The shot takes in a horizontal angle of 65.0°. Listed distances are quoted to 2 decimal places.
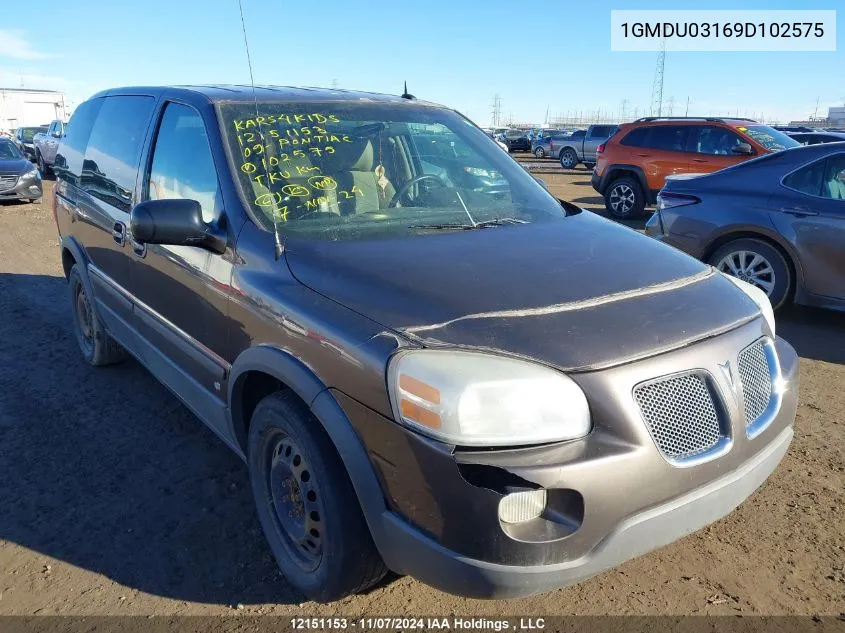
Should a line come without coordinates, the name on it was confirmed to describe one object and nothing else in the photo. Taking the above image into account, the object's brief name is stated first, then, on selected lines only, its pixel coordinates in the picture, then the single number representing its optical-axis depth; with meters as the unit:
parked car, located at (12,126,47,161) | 25.60
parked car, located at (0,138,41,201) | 13.94
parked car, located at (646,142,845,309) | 5.34
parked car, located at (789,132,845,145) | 14.41
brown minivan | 1.86
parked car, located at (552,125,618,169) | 27.92
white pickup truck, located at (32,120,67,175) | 21.63
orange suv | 11.64
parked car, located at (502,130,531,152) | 42.31
